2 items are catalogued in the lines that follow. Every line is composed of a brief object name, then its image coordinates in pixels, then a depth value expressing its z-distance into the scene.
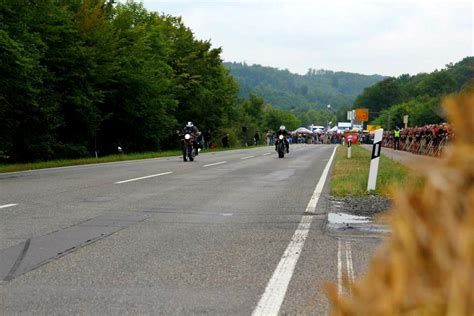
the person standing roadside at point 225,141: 62.95
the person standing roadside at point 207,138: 57.33
